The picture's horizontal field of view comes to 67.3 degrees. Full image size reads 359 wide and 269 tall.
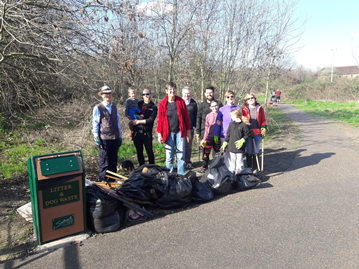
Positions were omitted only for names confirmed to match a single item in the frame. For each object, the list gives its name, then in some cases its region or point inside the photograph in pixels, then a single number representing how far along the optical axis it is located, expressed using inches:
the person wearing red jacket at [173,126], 212.7
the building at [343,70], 776.3
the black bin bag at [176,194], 166.9
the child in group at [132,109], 233.8
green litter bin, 125.1
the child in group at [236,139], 221.9
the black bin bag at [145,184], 157.5
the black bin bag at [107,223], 140.3
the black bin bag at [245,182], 197.5
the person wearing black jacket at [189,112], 247.2
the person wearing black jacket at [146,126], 231.9
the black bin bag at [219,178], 189.0
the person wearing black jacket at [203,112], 253.8
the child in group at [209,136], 249.3
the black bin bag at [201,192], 179.2
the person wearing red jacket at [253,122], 240.8
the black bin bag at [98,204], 139.3
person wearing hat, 194.4
